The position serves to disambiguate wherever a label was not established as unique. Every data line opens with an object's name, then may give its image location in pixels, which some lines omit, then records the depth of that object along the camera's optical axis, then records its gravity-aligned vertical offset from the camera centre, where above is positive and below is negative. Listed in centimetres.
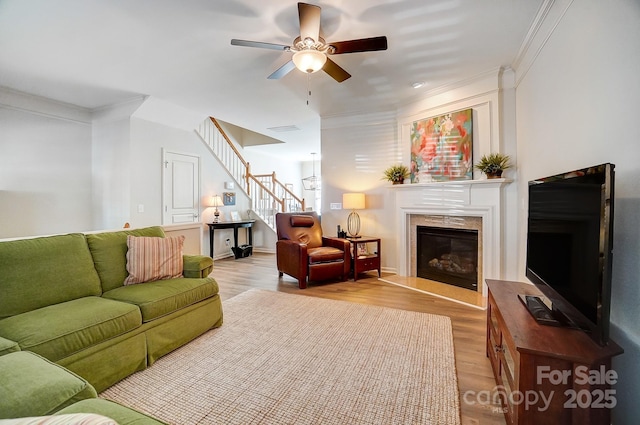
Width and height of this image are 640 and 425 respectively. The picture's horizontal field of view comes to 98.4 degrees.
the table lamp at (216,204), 582 +9
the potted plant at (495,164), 327 +52
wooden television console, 111 -71
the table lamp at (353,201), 462 +12
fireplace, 342 -9
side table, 429 -80
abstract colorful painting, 365 +85
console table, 574 -47
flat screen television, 112 -21
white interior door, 499 +40
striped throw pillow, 242 -46
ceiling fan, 222 +140
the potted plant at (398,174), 432 +54
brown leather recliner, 402 -65
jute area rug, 159 -117
